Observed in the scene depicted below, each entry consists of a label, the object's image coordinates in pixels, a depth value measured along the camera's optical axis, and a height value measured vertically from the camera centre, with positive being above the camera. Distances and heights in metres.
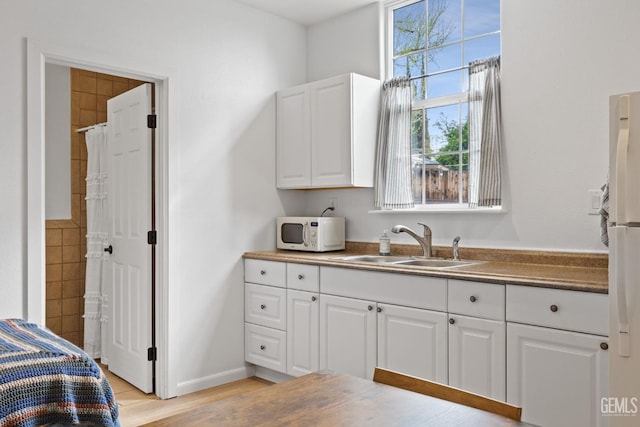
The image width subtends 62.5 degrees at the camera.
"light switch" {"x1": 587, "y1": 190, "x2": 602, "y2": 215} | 2.73 +0.06
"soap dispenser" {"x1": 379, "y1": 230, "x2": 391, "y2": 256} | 3.59 -0.21
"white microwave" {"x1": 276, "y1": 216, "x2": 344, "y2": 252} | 3.74 -0.15
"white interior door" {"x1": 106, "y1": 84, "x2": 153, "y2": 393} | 3.46 -0.16
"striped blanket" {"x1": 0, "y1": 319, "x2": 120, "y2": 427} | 1.53 -0.53
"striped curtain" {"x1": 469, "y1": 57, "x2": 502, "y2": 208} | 3.10 +0.48
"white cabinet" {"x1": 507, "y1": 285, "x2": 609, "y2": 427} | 2.12 -0.60
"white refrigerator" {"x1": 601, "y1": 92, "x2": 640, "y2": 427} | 1.86 -0.16
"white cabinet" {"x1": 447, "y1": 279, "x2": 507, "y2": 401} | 2.41 -0.59
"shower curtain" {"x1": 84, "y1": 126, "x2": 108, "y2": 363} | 4.04 -0.22
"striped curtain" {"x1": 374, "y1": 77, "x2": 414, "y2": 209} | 3.59 +0.44
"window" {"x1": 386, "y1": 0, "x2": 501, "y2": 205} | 3.38 +0.97
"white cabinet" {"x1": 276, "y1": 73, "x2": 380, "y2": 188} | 3.59 +0.57
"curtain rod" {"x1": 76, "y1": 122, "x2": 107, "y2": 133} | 4.06 +0.68
